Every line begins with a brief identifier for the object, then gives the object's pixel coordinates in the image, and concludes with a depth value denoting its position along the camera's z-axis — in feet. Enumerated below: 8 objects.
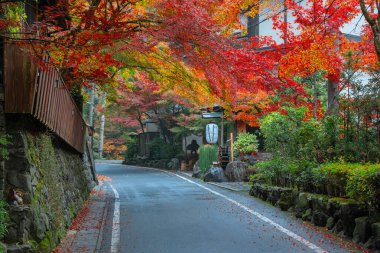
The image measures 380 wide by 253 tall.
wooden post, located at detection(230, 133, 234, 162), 77.18
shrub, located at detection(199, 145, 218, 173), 85.01
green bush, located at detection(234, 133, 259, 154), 76.18
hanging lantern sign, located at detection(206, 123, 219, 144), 85.40
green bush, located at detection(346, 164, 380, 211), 23.66
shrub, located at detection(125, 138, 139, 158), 144.25
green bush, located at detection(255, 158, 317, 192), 36.32
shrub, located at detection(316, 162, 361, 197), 29.19
